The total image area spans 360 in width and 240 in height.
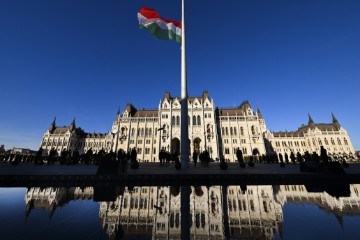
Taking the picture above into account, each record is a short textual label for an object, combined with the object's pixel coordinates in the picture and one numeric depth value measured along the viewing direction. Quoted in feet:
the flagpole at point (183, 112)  53.19
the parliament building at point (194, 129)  173.19
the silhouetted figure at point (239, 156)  57.10
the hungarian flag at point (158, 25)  57.00
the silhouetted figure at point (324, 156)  41.55
